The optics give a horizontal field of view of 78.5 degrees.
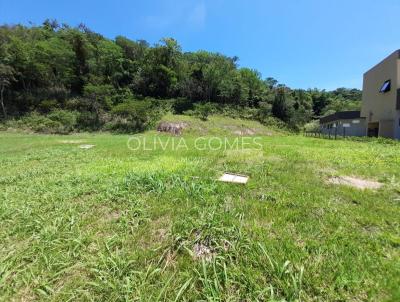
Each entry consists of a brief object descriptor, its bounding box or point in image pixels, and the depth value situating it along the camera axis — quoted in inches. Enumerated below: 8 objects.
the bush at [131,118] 936.3
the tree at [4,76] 1011.9
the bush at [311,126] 1333.5
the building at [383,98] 624.9
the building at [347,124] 860.5
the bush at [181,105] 1224.7
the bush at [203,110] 1118.3
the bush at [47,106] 1073.5
